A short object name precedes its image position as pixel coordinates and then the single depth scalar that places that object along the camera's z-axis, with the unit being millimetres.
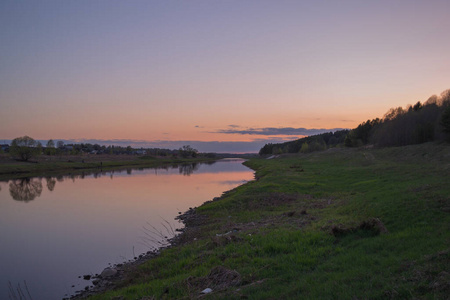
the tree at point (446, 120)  48906
